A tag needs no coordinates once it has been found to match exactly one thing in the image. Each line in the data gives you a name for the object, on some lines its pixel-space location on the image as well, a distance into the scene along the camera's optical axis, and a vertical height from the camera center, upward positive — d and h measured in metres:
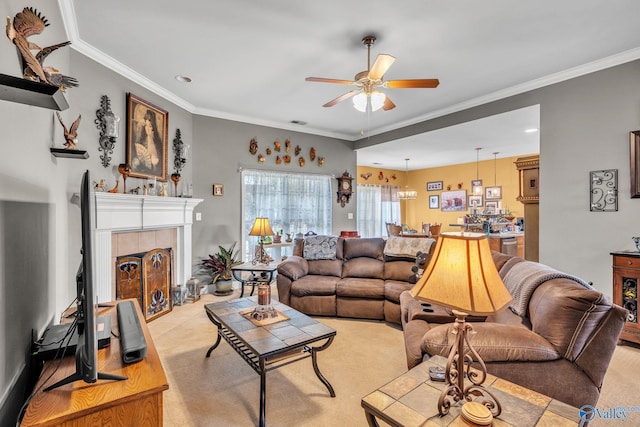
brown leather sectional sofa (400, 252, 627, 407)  1.44 -0.68
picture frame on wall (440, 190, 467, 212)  8.11 +0.32
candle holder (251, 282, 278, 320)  2.28 -0.72
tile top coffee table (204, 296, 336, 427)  1.77 -0.80
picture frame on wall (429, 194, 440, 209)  8.75 +0.33
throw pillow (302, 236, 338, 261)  4.06 -0.48
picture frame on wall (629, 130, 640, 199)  2.79 +0.45
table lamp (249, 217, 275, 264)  3.96 -0.20
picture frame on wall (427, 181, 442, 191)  8.70 +0.79
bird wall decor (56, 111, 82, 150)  2.01 +0.53
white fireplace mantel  2.95 -0.10
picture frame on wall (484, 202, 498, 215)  7.26 +0.14
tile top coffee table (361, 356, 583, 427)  1.05 -0.73
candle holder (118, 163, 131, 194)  3.25 +0.46
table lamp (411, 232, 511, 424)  1.04 -0.29
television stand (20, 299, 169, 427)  0.96 -0.63
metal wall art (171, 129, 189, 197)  4.11 +0.80
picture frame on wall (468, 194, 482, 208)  7.68 +0.34
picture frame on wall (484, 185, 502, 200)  7.37 +0.48
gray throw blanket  1.80 -0.45
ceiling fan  2.34 +1.09
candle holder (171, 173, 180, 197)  4.01 +0.45
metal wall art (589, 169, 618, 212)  2.93 +0.21
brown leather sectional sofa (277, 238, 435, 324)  3.40 -0.83
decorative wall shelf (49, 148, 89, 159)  1.85 +0.38
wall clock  5.84 +0.51
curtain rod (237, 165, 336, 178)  4.85 +0.73
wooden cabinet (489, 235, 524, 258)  5.25 -0.59
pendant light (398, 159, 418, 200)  8.18 +0.48
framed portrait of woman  3.38 +0.90
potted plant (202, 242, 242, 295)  4.42 -0.83
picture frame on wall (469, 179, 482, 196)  7.47 +0.67
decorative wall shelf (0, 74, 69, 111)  0.90 +0.40
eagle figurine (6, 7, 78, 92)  1.28 +0.79
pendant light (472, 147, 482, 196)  7.44 +0.64
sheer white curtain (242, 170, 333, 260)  4.98 +0.20
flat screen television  1.00 -0.30
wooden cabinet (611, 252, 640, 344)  2.70 -0.69
